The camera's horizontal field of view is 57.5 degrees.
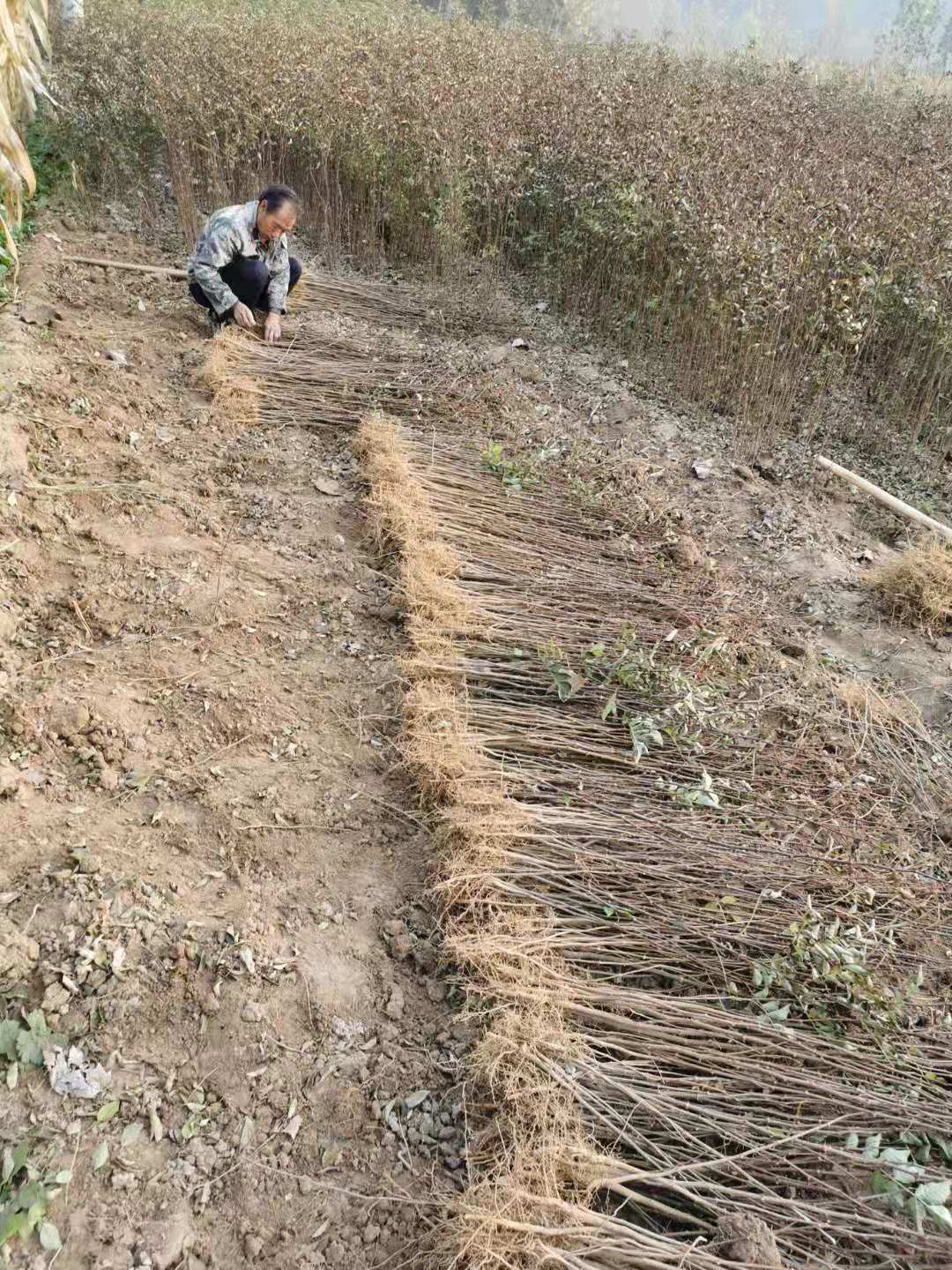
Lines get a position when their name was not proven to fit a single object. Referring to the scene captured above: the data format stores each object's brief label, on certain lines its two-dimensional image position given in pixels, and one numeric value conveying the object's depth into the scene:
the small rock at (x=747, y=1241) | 1.59
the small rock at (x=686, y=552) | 3.61
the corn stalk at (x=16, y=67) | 2.19
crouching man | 4.37
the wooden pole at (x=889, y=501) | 3.82
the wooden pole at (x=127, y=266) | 5.15
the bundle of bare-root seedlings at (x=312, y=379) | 4.33
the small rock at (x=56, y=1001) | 1.89
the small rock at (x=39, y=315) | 4.40
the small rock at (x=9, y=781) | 2.27
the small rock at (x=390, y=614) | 3.26
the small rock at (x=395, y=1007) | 2.07
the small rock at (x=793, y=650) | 3.36
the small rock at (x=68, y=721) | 2.49
